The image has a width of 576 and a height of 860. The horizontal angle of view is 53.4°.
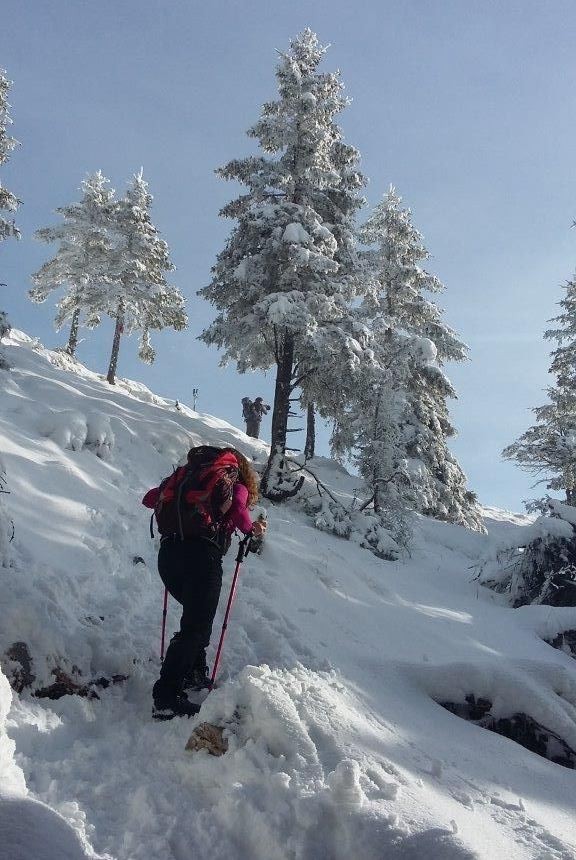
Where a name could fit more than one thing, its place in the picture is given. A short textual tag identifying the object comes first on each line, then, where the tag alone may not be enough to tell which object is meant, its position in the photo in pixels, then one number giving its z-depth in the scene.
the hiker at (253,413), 26.77
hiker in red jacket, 4.23
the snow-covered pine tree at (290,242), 14.63
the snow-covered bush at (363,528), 12.92
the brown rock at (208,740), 3.66
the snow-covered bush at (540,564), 10.25
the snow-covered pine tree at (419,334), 19.62
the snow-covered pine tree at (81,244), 28.86
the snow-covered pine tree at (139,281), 27.17
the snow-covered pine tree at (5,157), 17.52
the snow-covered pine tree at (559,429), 21.20
